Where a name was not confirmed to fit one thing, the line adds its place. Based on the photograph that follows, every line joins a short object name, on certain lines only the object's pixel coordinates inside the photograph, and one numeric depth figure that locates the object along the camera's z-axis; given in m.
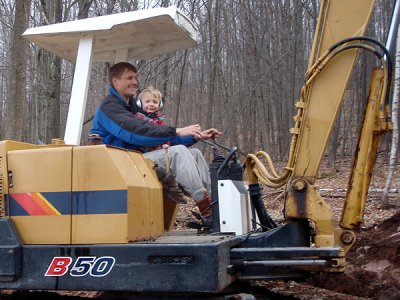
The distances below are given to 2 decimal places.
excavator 3.45
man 4.15
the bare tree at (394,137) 8.79
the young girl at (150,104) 4.82
